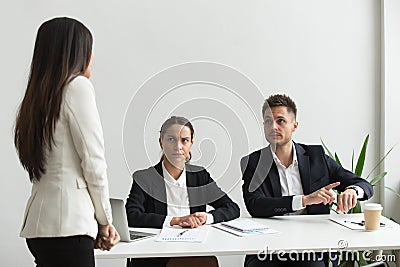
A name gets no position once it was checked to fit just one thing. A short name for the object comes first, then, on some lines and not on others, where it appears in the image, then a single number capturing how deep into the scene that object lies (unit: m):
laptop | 2.46
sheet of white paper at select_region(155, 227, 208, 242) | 2.50
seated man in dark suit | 3.02
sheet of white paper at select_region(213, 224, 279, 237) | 2.60
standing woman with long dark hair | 1.93
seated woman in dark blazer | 2.92
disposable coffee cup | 2.64
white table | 2.34
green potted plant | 3.67
